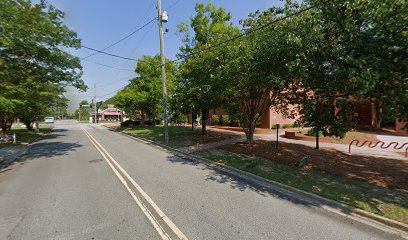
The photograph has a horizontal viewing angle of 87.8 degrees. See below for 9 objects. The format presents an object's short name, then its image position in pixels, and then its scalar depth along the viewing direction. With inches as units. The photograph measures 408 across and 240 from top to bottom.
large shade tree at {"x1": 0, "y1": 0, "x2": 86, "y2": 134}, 356.2
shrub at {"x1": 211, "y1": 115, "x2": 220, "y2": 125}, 1168.8
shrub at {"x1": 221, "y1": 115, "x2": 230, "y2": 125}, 1057.9
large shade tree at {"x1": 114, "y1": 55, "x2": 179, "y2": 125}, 1082.1
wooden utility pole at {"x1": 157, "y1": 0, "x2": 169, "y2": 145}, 591.2
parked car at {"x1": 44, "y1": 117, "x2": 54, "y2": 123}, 2546.8
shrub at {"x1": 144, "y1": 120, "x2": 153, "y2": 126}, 1471.3
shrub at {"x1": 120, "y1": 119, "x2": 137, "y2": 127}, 1440.7
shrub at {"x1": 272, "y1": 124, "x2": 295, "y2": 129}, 896.3
